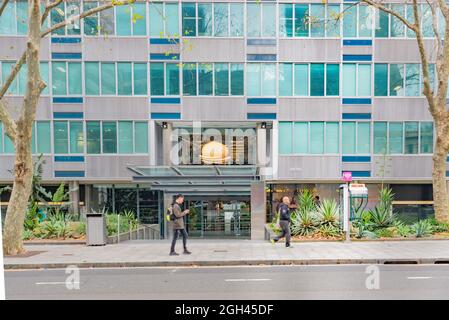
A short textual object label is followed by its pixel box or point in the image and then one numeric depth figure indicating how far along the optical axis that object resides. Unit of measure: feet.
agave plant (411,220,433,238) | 38.34
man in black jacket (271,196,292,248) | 34.53
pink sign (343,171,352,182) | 37.75
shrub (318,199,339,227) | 40.40
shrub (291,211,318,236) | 39.88
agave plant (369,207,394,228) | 40.63
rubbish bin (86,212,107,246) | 38.55
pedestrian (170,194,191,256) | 31.89
